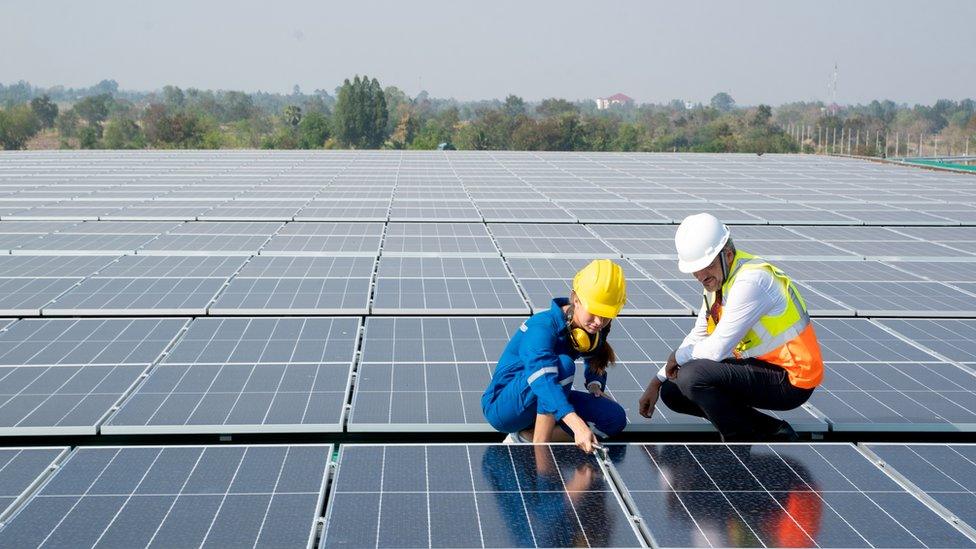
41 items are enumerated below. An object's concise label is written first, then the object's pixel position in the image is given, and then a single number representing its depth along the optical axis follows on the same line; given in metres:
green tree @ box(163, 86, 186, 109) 187.62
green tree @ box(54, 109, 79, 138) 118.69
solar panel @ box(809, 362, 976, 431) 6.61
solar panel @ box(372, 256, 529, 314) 9.61
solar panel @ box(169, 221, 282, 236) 14.77
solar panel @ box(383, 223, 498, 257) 13.03
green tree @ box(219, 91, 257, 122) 154.88
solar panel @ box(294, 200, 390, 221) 16.64
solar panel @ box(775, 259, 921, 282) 11.76
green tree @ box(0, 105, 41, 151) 74.06
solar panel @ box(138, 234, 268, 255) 12.80
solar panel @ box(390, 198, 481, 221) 16.88
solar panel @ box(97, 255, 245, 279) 11.10
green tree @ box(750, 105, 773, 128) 103.38
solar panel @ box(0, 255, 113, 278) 11.10
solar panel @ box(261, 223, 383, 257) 12.98
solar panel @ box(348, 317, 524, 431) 6.45
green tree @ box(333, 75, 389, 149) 108.25
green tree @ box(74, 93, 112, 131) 142.38
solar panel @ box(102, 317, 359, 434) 6.31
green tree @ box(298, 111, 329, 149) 93.94
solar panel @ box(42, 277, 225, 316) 9.30
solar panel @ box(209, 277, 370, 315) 9.39
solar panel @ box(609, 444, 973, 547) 4.62
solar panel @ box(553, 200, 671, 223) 16.92
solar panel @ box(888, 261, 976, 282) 11.90
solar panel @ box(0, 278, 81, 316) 9.32
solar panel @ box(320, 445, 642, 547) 4.54
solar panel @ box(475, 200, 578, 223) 16.86
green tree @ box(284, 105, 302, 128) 134.88
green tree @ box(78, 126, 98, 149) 66.69
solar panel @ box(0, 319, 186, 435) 6.36
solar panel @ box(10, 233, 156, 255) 12.75
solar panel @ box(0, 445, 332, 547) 4.50
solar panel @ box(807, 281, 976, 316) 9.95
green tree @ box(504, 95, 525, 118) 150.88
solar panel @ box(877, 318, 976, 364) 8.38
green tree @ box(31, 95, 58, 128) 114.91
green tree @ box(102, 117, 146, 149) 94.88
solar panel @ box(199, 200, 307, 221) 16.59
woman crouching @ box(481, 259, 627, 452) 5.50
